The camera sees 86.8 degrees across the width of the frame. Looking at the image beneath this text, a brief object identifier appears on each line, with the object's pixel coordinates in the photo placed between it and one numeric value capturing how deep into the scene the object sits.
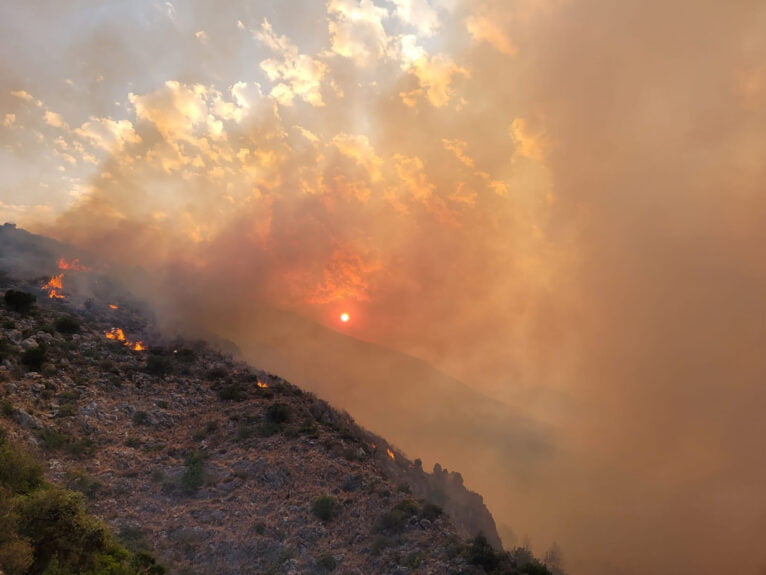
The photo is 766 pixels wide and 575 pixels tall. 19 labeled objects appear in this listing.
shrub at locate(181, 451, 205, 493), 36.16
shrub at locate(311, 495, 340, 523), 35.41
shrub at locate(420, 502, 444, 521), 36.38
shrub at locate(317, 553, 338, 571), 30.04
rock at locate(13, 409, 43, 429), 34.72
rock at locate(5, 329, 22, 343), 46.14
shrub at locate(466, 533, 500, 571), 30.09
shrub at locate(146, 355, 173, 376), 55.72
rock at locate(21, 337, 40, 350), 45.44
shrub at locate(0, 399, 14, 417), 34.47
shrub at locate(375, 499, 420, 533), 34.84
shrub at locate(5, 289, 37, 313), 54.97
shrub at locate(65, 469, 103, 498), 31.38
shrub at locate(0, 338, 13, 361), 41.12
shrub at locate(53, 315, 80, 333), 55.28
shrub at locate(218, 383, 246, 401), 54.41
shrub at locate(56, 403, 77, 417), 39.06
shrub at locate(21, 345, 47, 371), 43.16
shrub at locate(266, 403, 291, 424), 49.44
